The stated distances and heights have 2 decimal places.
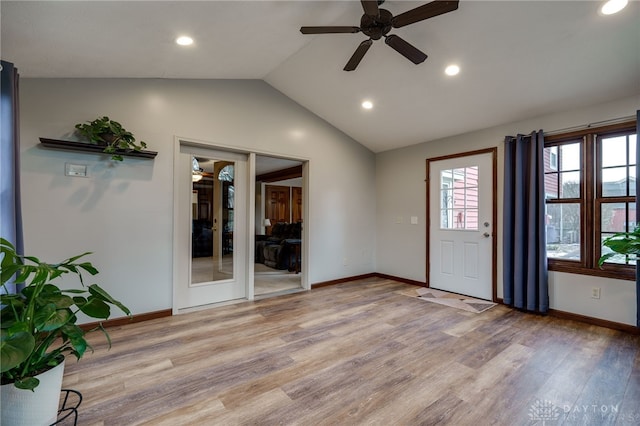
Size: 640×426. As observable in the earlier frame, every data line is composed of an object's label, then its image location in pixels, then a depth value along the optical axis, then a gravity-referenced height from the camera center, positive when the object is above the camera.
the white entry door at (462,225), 4.11 -0.17
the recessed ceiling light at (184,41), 2.57 +1.53
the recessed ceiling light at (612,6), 2.17 +1.56
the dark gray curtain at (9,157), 1.85 +0.36
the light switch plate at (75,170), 2.84 +0.42
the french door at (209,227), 3.57 -0.18
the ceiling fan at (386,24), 1.96 +1.39
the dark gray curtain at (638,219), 2.88 -0.05
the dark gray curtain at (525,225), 3.51 -0.15
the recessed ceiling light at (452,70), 3.14 +1.56
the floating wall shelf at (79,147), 2.68 +0.63
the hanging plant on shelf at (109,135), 2.84 +0.77
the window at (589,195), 3.12 +0.21
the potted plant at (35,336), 1.27 -0.54
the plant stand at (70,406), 1.65 -1.19
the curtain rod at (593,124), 3.06 +0.99
